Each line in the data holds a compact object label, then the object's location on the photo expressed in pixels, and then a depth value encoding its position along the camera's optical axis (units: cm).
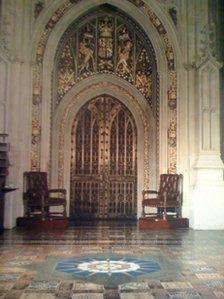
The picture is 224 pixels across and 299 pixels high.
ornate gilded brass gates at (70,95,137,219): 1105
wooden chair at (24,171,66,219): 906
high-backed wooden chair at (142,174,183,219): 924
